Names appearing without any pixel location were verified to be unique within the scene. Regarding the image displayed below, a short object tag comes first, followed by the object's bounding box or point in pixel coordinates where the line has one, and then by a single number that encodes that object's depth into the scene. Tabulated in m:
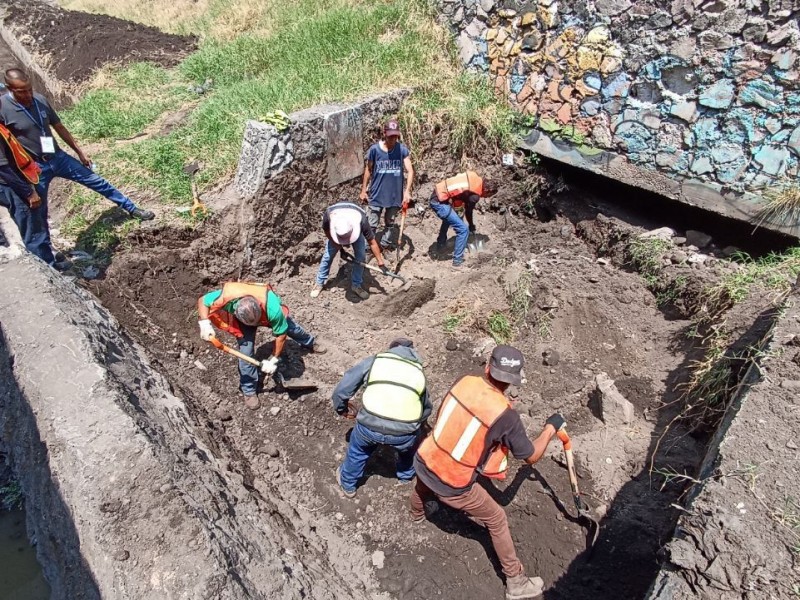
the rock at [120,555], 2.37
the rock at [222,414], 4.20
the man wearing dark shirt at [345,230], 5.06
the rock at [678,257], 5.55
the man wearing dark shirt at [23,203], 4.27
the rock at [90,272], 4.80
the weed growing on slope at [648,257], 5.59
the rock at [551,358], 4.83
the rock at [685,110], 5.39
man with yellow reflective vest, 3.31
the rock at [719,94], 5.12
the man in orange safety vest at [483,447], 2.95
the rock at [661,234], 5.91
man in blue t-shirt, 5.59
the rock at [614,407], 4.20
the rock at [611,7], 5.47
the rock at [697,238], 5.84
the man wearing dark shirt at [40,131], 4.40
